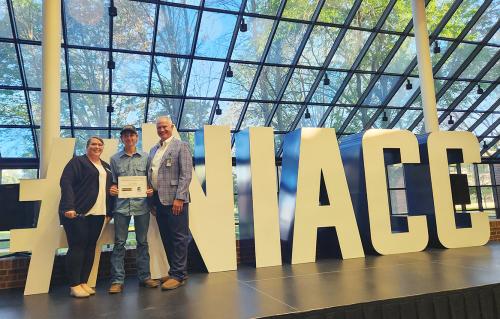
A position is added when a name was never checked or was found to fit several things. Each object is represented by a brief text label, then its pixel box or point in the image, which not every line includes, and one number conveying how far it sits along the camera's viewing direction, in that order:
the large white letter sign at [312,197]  3.92
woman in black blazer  2.77
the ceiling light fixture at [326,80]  8.03
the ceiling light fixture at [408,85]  8.58
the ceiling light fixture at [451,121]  9.85
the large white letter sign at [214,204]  3.60
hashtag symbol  2.99
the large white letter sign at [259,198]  3.82
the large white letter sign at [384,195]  4.23
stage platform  2.24
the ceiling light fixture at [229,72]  7.29
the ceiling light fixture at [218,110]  7.99
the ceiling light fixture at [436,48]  7.74
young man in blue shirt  2.98
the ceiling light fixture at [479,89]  9.27
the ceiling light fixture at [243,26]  6.63
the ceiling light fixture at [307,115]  8.66
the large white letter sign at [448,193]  4.50
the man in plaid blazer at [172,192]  2.97
